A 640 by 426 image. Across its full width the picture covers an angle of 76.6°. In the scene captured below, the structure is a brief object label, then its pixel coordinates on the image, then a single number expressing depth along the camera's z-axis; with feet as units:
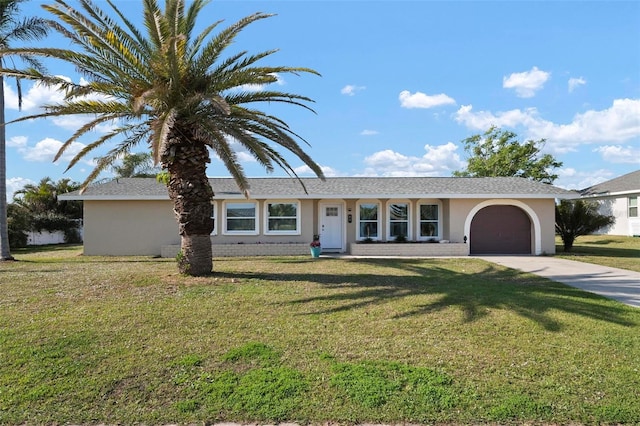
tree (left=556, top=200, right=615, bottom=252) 62.08
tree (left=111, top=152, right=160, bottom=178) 125.08
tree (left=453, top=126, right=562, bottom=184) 112.68
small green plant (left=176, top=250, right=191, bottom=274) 33.14
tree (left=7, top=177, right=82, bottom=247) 80.43
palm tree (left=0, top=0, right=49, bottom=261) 49.14
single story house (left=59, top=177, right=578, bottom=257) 58.44
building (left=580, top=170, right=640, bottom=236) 87.81
